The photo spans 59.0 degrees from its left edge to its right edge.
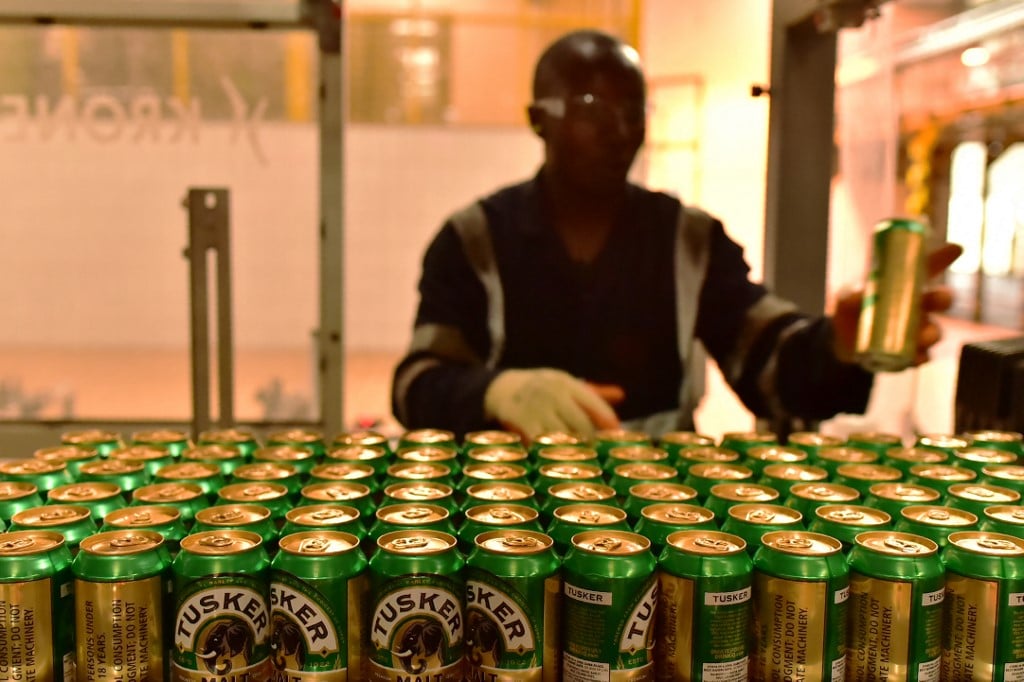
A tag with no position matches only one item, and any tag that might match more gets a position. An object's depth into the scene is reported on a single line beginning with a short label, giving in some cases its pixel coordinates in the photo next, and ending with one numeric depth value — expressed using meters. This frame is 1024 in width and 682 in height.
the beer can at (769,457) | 1.44
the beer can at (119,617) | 0.93
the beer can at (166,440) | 1.49
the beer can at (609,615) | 0.94
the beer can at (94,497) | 1.17
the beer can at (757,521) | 1.09
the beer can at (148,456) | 1.37
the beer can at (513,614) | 0.95
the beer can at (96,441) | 1.49
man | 2.17
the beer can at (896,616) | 0.97
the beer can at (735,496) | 1.21
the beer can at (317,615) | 0.94
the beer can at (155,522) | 1.05
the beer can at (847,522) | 1.09
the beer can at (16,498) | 1.15
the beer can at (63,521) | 1.06
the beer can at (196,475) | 1.27
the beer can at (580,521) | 1.08
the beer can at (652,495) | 1.20
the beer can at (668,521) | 1.08
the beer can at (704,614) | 0.95
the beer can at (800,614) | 0.95
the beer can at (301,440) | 1.47
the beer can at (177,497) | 1.17
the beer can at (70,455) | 1.38
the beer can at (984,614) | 0.98
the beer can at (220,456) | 1.39
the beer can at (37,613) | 0.92
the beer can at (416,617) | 0.93
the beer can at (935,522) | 1.09
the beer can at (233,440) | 1.49
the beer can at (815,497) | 1.21
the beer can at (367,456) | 1.41
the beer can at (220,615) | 0.92
